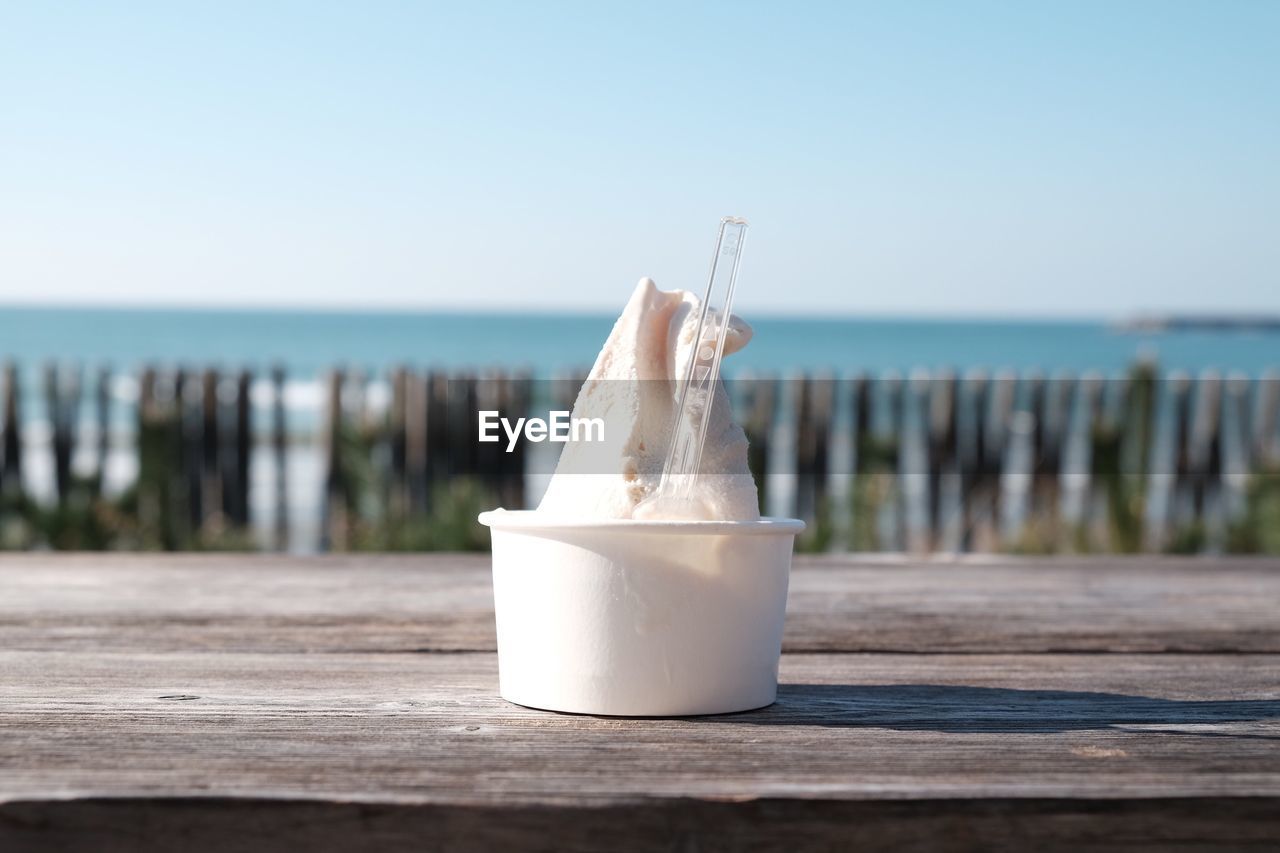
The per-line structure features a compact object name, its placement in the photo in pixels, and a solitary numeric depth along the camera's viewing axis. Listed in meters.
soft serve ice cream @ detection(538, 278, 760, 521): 0.59
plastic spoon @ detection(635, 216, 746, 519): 0.59
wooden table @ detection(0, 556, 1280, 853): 0.50
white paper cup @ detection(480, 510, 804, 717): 0.58
